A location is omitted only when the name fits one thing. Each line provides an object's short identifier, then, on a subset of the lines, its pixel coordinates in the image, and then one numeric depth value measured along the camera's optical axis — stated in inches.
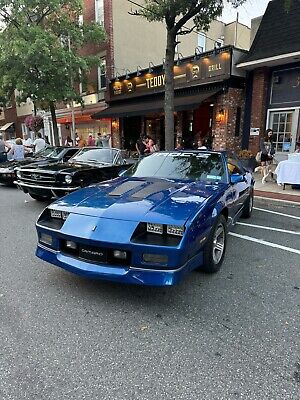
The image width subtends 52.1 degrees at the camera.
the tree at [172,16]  342.0
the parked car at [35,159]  370.3
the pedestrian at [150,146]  537.3
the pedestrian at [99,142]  671.7
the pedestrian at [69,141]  785.2
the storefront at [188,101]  490.0
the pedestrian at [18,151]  439.8
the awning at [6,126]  1157.5
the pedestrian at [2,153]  452.4
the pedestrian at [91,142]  660.7
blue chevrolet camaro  106.7
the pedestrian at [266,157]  385.1
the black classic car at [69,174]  253.8
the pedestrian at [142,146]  549.3
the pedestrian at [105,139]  697.6
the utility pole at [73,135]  687.1
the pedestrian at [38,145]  514.7
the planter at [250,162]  445.4
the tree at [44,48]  527.8
